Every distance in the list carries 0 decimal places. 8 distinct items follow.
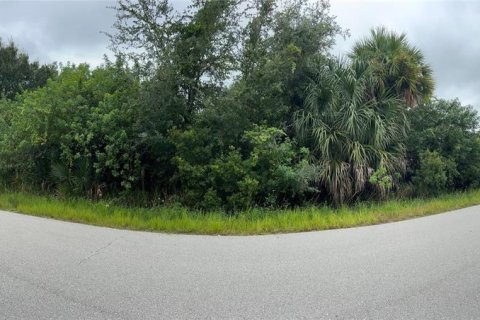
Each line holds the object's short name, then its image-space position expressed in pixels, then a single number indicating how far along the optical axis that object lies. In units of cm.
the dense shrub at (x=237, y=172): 959
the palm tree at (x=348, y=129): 1124
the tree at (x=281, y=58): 1089
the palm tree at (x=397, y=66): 1392
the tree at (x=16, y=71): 2807
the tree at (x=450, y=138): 1385
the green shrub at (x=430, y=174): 1295
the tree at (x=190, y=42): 1044
